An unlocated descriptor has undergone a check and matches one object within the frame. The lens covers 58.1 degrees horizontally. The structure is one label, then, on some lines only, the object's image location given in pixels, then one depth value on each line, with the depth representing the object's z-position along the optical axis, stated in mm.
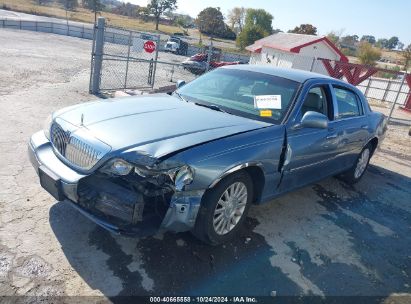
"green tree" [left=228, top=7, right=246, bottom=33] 100188
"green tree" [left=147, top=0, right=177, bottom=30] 84062
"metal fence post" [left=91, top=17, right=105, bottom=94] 9289
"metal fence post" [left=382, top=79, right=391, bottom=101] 21834
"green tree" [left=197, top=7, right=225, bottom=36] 85688
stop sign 11289
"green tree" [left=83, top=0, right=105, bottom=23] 68850
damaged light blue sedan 2980
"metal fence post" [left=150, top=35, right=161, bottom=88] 11053
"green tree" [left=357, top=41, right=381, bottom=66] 46312
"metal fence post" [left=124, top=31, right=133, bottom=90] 10836
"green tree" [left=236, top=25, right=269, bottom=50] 59625
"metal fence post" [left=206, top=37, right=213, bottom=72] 10968
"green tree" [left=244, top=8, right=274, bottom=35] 84662
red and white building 29172
